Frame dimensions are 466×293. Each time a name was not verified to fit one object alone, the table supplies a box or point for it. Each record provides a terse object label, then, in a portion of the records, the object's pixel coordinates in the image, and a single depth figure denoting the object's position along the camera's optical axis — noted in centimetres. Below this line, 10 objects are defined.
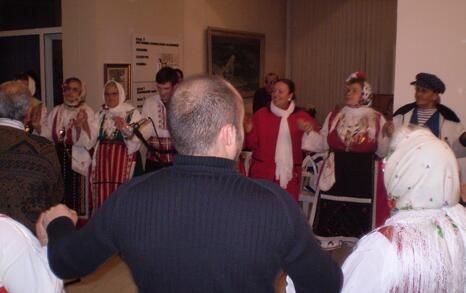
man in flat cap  317
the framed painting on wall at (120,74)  473
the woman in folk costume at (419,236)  137
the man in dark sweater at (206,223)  107
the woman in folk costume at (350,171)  329
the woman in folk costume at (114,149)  362
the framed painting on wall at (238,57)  681
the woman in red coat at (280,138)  359
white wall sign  515
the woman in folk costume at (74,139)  366
